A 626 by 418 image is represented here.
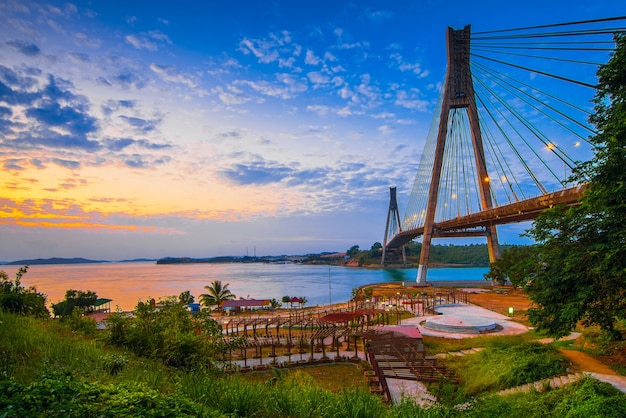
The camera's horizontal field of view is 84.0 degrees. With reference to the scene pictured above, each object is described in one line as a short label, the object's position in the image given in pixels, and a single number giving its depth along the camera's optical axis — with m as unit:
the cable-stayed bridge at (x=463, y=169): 35.75
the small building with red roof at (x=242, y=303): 39.19
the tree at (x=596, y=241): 9.59
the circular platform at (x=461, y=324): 20.73
